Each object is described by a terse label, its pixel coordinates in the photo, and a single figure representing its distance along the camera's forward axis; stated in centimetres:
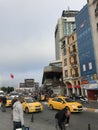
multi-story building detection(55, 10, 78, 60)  6829
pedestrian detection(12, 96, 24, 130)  403
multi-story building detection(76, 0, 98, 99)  2250
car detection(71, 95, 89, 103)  1691
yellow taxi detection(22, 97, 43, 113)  1088
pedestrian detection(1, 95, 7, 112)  1179
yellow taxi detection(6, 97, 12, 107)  1497
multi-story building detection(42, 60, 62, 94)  3817
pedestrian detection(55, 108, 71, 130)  432
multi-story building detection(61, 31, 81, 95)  2721
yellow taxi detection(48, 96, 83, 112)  1035
